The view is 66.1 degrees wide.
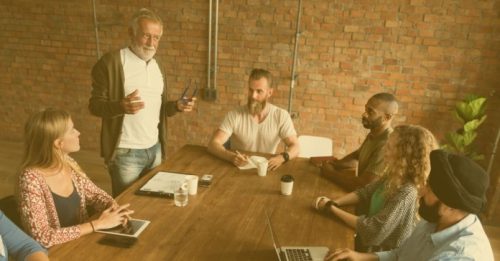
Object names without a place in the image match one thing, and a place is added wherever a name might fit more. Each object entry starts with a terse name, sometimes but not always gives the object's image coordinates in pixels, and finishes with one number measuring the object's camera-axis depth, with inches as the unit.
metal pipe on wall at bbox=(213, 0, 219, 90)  167.5
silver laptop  63.4
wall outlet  179.2
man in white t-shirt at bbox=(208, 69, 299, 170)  115.1
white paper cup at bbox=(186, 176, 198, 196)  84.8
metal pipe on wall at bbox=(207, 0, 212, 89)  169.2
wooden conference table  64.1
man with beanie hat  52.9
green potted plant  143.9
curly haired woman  72.7
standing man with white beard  104.5
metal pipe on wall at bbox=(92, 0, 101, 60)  176.7
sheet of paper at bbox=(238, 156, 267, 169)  101.8
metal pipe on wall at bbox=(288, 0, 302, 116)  161.5
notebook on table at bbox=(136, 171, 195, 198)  83.5
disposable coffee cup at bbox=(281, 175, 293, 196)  86.2
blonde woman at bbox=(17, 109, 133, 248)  66.8
